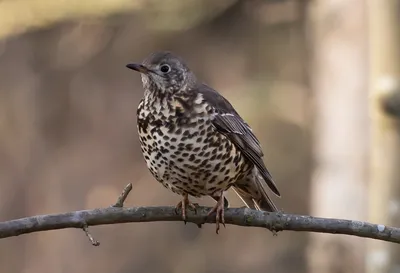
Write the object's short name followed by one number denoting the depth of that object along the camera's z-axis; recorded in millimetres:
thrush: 6344
